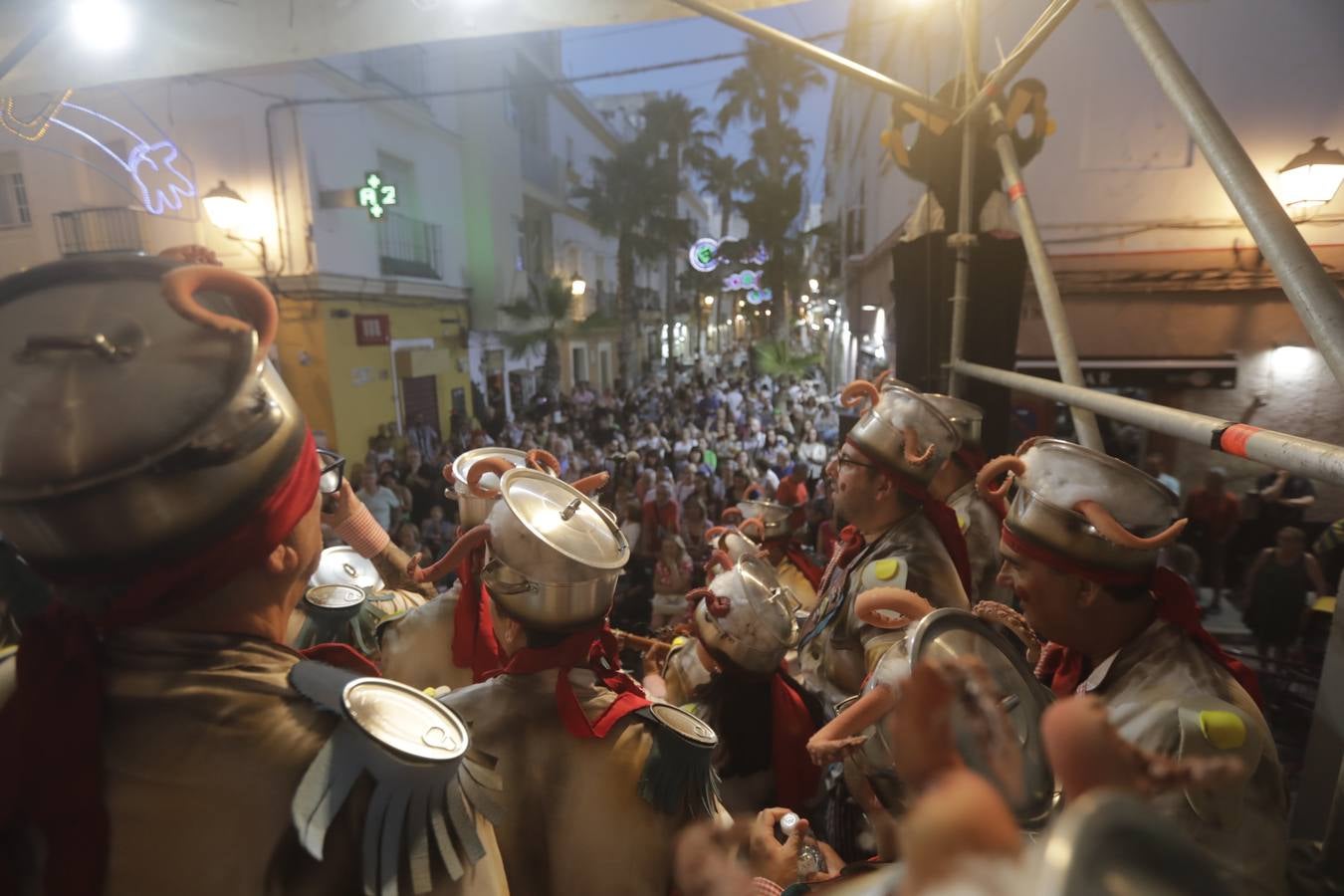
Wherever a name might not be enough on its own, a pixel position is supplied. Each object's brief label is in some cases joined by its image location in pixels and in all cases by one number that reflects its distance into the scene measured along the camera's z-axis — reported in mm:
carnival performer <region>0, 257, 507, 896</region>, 1037
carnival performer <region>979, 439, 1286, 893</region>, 1550
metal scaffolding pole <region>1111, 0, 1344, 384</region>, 1198
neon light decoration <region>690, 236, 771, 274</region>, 18172
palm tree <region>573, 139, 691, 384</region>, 28266
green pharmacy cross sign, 11461
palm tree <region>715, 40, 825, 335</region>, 27953
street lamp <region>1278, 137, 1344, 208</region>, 6434
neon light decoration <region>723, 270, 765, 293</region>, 28328
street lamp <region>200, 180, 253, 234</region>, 10195
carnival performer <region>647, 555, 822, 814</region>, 2812
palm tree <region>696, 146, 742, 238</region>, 32156
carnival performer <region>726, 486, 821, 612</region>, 4559
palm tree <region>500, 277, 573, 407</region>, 20703
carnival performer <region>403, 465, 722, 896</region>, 1912
